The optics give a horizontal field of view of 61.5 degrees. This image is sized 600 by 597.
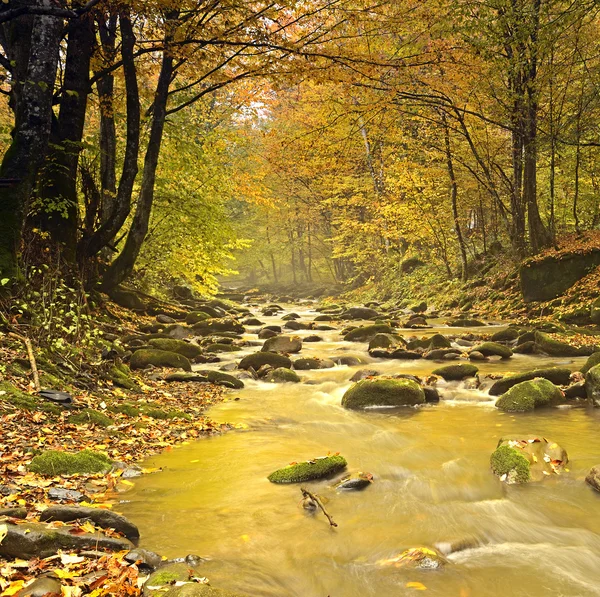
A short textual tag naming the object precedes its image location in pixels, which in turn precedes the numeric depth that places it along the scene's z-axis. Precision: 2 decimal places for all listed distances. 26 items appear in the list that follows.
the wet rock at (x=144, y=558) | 3.25
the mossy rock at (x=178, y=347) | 11.59
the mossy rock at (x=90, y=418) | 6.11
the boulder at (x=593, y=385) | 7.88
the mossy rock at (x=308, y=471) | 5.52
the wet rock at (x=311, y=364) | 12.03
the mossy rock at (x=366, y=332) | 15.82
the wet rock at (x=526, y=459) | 5.53
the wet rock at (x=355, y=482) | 5.38
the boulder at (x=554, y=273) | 15.30
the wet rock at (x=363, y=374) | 10.84
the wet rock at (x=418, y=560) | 3.86
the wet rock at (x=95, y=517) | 3.53
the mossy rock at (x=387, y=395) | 8.77
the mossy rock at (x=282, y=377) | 10.77
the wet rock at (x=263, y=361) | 11.64
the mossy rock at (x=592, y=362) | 8.66
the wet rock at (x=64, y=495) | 4.07
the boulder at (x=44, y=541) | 2.94
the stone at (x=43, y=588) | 2.57
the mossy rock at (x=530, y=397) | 8.06
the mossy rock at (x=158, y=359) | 10.34
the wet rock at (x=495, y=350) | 11.87
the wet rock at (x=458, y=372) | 9.98
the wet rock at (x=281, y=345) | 14.03
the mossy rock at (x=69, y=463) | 4.59
